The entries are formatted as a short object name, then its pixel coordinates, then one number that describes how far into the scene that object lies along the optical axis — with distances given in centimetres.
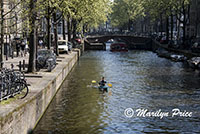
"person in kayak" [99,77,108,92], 2797
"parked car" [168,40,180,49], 6391
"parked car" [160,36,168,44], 7762
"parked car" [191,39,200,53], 5123
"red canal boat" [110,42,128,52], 7987
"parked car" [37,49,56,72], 2925
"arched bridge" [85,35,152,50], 8706
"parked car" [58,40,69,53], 4981
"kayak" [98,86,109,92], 2789
